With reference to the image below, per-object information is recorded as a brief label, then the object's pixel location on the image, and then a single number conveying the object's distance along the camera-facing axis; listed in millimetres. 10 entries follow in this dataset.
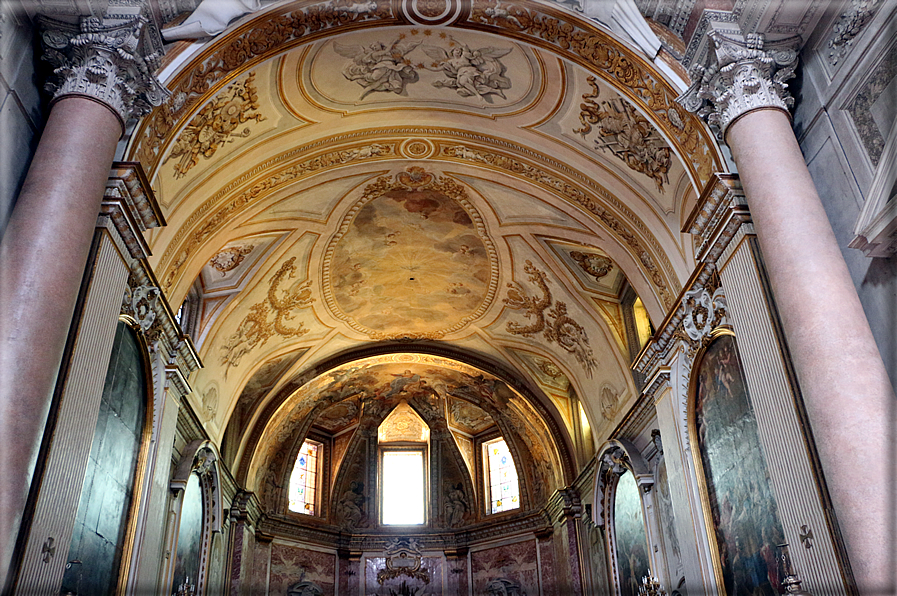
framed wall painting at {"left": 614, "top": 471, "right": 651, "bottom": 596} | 14977
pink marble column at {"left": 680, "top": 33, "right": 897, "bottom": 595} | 5781
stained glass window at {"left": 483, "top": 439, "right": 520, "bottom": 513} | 22672
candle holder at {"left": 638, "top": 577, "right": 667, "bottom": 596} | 12802
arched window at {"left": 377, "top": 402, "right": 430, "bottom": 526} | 23406
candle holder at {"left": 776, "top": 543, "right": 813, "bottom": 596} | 8484
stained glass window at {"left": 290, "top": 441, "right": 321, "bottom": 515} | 22453
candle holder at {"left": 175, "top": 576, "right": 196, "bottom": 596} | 13481
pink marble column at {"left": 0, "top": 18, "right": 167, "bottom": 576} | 5965
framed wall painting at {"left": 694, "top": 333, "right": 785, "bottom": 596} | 9141
